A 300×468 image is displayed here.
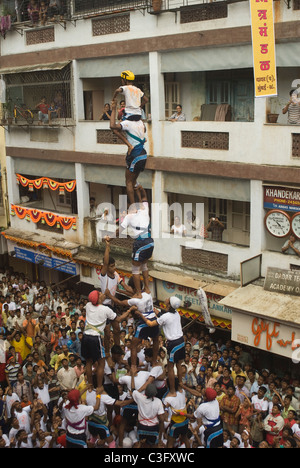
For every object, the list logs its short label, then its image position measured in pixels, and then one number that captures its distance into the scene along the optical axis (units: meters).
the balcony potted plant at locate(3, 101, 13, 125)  20.50
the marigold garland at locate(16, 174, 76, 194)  18.87
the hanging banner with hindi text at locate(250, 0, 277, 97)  11.64
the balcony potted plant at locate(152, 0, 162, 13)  15.16
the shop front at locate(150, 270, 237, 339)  14.49
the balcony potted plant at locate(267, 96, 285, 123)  14.40
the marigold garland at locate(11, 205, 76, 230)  19.03
